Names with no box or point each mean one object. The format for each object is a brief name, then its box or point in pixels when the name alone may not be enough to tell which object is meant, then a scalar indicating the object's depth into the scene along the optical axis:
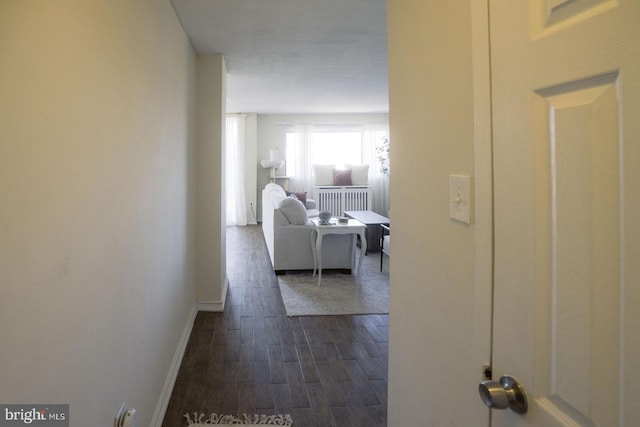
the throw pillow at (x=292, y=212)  4.64
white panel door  0.50
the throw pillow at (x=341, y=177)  8.33
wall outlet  1.35
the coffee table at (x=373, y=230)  5.77
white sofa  4.62
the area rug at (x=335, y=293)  3.62
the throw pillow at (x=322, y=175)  8.37
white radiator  8.31
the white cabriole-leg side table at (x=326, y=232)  4.35
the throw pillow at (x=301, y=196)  7.46
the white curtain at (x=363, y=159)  8.57
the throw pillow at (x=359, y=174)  8.37
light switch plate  0.90
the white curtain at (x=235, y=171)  8.22
